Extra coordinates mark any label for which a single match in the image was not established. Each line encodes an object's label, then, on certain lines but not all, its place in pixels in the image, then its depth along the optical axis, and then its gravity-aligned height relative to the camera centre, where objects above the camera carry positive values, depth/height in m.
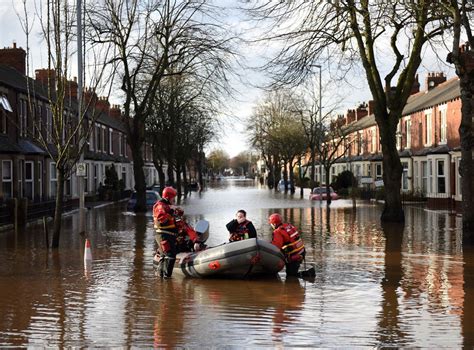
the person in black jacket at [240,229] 12.82 -0.99
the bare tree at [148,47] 30.32 +6.57
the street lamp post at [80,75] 20.73 +3.39
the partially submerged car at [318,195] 49.94 -1.28
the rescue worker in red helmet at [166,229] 12.33 -0.95
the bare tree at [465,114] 17.33 +1.74
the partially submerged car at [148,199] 36.84 -1.16
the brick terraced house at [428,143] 35.72 +2.39
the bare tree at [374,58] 21.52 +4.70
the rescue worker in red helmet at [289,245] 12.72 -1.30
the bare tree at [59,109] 16.83 +1.87
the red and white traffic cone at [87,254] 14.84 -1.70
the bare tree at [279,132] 68.69 +5.33
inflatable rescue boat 11.78 -1.52
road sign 21.89 +0.38
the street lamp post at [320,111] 51.25 +5.30
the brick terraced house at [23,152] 30.08 +1.50
